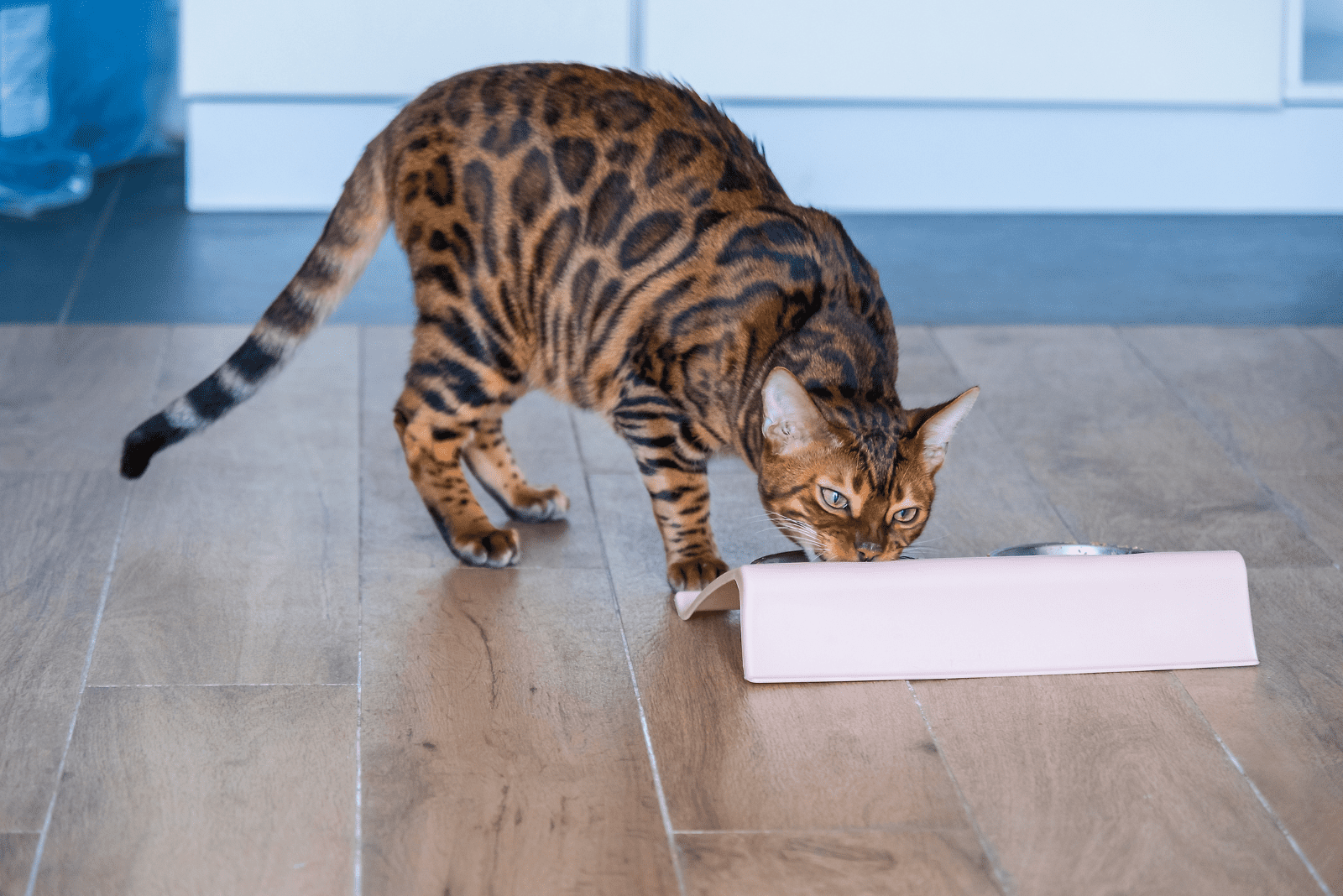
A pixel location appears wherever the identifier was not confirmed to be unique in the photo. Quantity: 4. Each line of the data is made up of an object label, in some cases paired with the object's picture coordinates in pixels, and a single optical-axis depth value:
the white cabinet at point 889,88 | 4.20
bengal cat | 2.21
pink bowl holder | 2.05
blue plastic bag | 4.11
